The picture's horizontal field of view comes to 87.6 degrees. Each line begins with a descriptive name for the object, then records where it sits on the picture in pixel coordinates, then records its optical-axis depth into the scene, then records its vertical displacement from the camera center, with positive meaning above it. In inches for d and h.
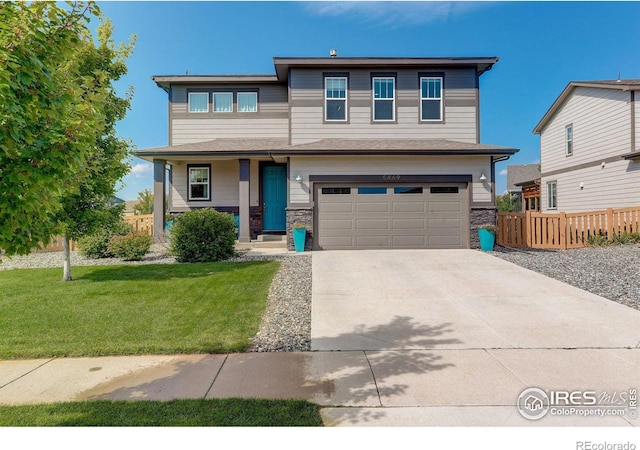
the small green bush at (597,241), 474.5 -20.9
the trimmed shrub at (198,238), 394.3 -12.8
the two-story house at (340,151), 464.8 +108.2
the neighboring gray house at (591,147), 559.5 +155.1
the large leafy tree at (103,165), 303.3 +58.8
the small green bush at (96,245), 431.5 -23.0
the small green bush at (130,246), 417.7 -24.0
